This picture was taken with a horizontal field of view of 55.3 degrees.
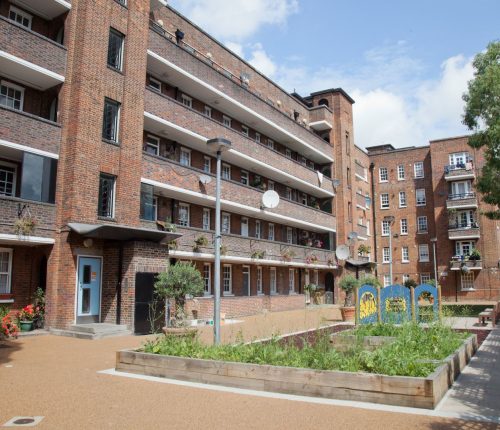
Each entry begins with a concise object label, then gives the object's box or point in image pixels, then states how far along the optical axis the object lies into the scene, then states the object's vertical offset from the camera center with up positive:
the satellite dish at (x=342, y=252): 39.50 +2.37
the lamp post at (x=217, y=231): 11.14 +1.22
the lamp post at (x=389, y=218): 27.06 +3.55
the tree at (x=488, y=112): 22.64 +8.41
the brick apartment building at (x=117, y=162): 17.23 +4.94
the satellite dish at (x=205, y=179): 24.61 +5.20
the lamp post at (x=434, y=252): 47.19 +3.08
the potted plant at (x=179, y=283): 15.87 -0.12
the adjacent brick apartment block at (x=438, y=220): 46.62 +6.55
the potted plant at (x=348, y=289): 22.36 -0.41
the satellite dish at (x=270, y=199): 29.62 +5.01
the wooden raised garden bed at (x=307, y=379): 7.26 -1.66
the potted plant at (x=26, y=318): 16.59 -1.38
